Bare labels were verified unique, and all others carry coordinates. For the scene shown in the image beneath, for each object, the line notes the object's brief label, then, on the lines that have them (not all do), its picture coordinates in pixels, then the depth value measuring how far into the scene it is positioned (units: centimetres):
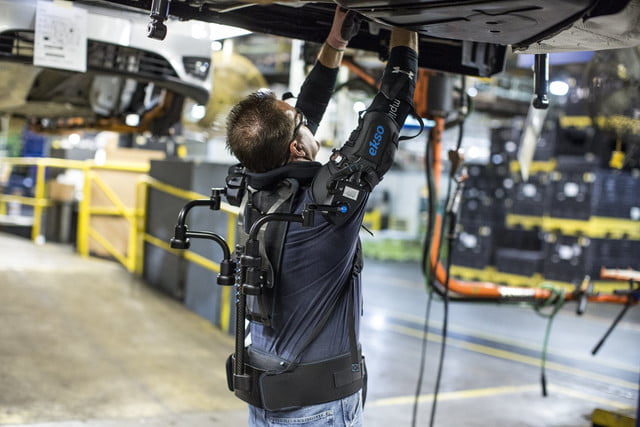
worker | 231
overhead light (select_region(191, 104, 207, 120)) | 555
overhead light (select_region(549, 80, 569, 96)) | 407
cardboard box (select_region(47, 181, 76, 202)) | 1277
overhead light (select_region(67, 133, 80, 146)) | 1783
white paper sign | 346
